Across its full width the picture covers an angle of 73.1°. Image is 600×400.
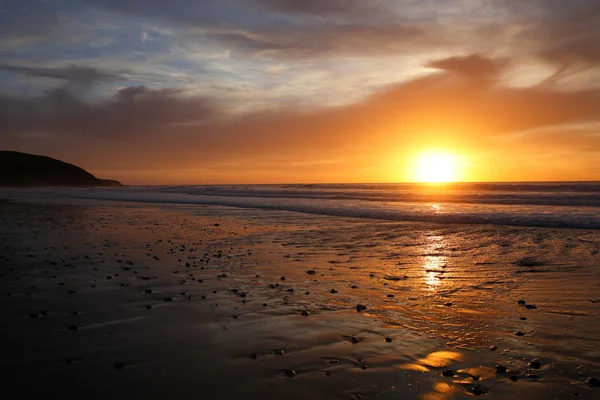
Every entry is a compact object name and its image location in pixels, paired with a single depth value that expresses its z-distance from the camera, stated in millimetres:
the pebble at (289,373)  5672
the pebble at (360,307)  8797
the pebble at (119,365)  5773
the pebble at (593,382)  5379
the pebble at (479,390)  5166
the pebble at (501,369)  5766
